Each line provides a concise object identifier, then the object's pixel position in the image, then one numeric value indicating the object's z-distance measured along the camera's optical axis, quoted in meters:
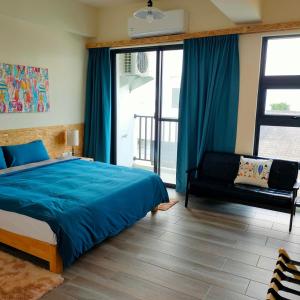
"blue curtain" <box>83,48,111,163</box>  5.12
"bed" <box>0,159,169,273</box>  2.39
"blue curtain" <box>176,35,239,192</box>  4.07
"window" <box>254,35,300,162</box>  3.85
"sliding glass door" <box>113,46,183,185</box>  4.88
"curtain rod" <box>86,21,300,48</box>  3.67
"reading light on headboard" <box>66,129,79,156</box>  4.78
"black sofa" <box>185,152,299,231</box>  3.39
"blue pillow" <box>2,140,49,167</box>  3.88
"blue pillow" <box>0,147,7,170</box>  3.71
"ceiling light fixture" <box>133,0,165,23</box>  2.86
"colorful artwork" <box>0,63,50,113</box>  3.95
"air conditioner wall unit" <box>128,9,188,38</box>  4.25
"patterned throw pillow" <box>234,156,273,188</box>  3.71
